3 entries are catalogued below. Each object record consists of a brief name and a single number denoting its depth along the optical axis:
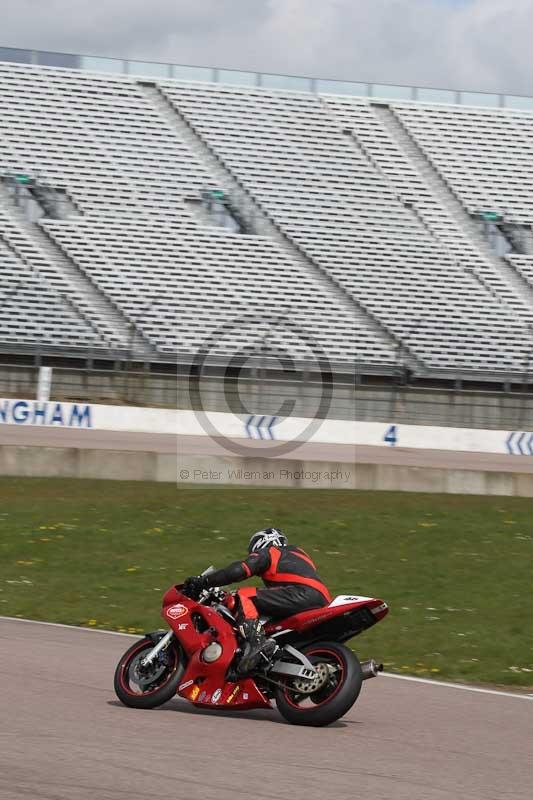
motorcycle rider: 14.98
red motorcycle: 14.55
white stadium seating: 67.87
